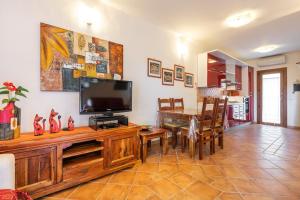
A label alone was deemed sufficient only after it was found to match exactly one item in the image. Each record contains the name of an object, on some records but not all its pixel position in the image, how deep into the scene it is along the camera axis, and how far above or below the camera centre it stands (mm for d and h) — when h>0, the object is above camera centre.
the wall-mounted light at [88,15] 2373 +1315
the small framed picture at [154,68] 3303 +686
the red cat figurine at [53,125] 1833 -287
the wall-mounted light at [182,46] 3961 +1370
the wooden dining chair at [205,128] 2541 -475
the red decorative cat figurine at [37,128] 1723 -304
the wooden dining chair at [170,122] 3077 -457
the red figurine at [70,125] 1995 -312
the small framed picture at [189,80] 4105 +538
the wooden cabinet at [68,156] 1507 -632
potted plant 1515 -186
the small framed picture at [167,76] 3586 +548
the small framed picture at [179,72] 3873 +688
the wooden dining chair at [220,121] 2961 -404
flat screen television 2088 +61
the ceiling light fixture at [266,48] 4719 +1607
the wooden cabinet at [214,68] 4254 +933
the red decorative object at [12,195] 848 -521
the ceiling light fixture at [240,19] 2936 +1583
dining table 2592 -297
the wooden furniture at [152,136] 2438 -585
